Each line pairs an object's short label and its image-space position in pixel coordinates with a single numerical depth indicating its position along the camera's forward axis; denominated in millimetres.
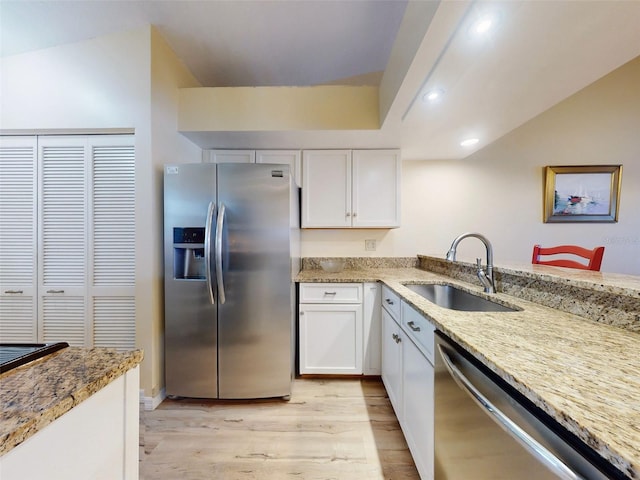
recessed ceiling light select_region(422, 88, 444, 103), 1537
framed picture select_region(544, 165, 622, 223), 2826
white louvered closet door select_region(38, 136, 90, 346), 1852
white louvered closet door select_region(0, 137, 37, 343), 1853
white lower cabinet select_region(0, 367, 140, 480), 402
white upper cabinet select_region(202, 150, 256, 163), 2512
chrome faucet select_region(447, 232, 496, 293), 1489
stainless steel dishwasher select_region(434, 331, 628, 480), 501
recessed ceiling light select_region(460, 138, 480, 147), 2316
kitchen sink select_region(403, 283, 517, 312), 1431
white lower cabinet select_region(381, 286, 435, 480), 1111
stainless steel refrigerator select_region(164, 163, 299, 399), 1824
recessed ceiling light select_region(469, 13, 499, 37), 1035
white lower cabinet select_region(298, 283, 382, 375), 2123
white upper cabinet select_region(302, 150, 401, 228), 2506
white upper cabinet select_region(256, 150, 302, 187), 2500
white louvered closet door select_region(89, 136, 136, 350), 1849
